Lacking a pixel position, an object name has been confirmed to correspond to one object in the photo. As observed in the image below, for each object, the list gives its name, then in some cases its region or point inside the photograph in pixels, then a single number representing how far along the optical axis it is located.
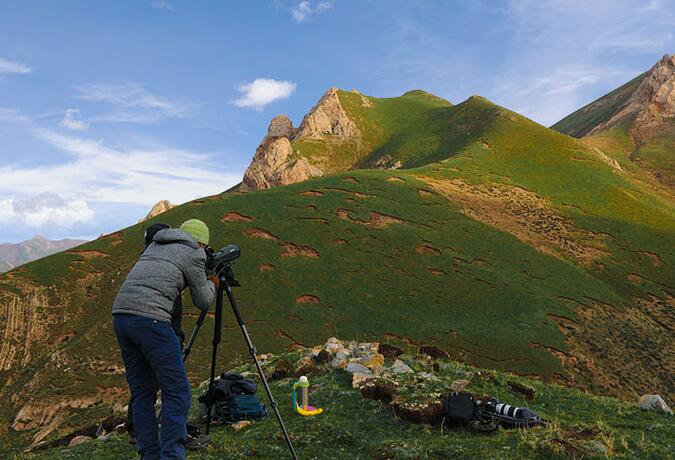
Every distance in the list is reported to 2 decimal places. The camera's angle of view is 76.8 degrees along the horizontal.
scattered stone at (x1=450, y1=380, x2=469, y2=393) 11.83
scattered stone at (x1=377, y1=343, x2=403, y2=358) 17.05
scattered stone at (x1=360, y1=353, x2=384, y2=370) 14.88
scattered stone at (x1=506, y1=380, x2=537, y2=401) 13.15
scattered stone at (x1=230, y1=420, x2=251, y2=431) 10.31
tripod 8.59
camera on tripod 8.22
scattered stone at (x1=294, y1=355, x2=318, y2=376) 15.26
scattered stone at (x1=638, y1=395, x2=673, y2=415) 12.31
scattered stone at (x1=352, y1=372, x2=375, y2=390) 12.69
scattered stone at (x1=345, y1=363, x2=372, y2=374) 14.09
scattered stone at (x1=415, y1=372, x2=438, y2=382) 12.50
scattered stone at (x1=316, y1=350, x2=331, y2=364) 16.31
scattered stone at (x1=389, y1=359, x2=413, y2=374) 13.89
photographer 6.73
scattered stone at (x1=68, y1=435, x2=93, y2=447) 11.72
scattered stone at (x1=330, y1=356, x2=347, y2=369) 15.23
